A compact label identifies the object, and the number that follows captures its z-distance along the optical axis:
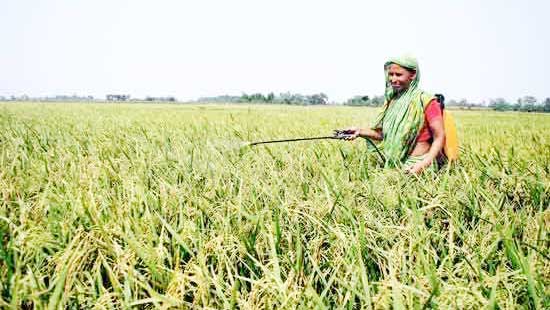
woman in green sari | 2.68
